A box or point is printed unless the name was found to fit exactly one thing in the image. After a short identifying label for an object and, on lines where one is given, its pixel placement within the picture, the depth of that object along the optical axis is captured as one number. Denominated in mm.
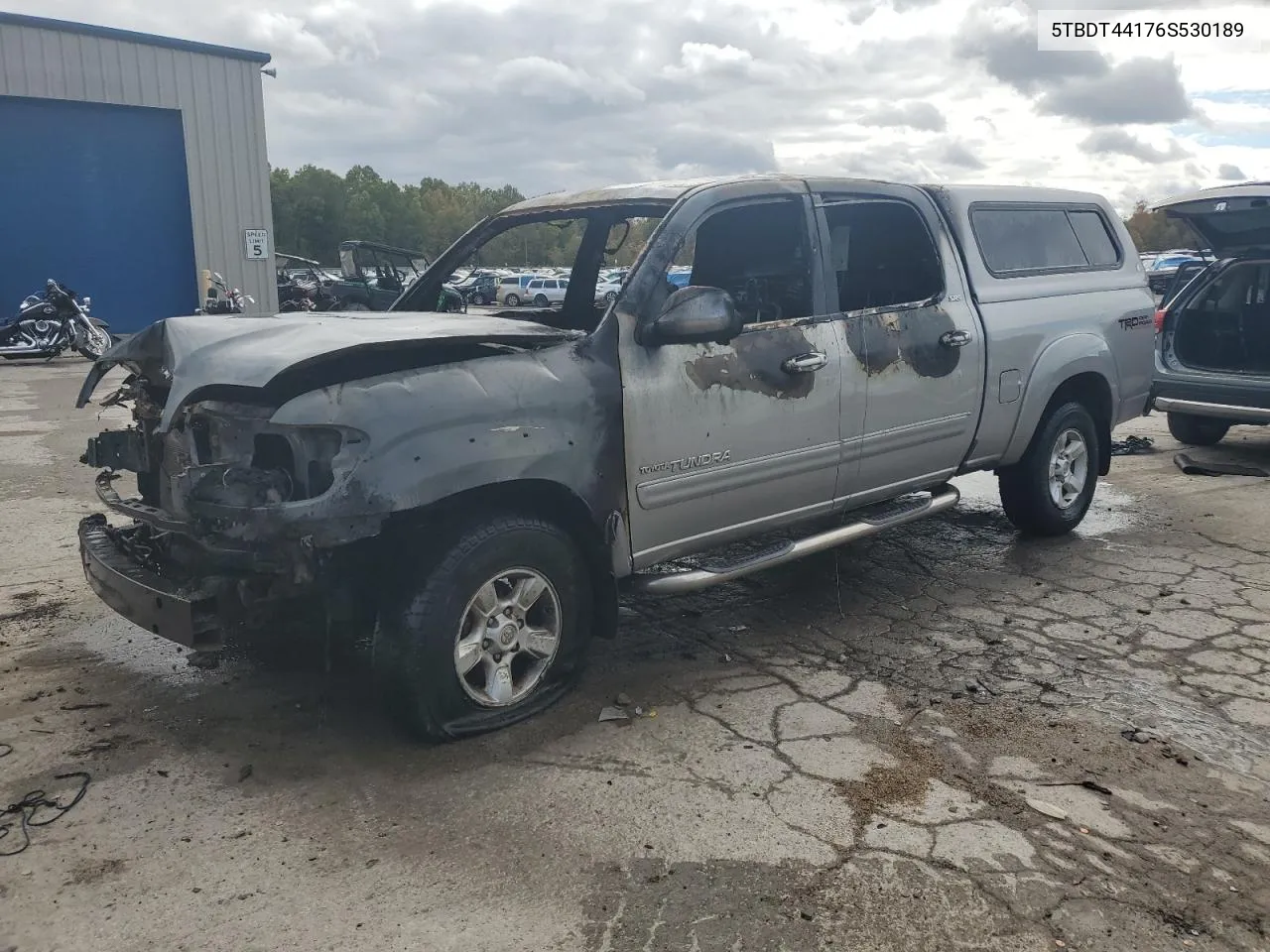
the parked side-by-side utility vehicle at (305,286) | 21078
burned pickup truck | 3227
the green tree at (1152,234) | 76438
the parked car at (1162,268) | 22991
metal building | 17375
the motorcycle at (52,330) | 15430
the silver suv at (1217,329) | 7555
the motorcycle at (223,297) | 17180
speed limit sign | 19859
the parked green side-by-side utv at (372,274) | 20359
